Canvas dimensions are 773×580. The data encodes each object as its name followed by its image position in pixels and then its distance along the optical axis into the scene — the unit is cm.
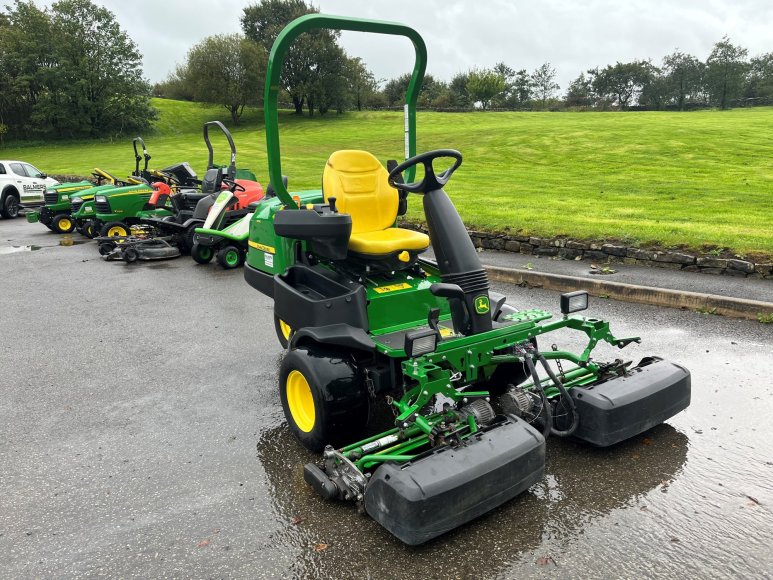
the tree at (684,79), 6556
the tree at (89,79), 4169
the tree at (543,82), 8169
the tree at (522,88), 7445
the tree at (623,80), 6850
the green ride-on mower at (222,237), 914
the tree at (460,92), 6175
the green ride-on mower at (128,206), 1174
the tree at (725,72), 6384
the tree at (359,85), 3835
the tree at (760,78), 6219
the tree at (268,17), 6156
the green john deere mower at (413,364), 271
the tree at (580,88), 7488
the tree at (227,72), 4525
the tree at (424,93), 5813
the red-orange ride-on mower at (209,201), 973
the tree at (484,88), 6088
